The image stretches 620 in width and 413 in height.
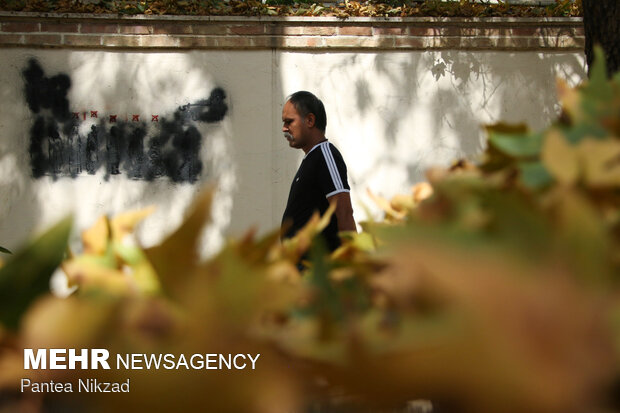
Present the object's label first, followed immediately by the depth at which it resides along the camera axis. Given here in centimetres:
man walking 953
